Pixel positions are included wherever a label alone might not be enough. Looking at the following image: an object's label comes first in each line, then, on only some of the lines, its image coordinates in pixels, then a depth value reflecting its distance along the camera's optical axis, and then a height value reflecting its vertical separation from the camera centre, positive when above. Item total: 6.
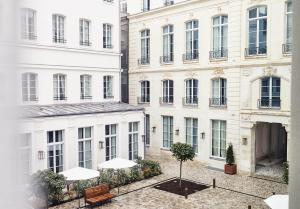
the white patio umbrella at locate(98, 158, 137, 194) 13.90 -3.16
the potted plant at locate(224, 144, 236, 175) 16.80 -3.77
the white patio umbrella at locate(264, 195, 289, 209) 8.60 -3.06
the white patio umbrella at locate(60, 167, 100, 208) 12.22 -3.18
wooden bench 12.04 -3.99
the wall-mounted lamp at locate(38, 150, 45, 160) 13.59 -2.66
